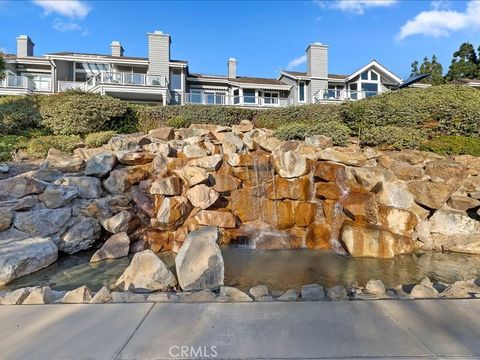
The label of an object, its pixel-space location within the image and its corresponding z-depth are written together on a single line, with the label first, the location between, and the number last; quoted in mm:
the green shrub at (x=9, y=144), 11169
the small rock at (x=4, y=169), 9609
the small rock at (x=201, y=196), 9242
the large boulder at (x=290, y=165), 10125
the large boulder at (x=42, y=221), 7438
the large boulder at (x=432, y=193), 9477
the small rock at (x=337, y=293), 4156
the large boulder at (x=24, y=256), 5820
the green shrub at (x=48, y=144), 11758
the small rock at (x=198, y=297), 3988
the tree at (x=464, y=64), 47219
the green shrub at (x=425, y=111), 13344
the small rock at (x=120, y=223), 8219
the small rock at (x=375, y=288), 4610
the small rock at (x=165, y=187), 9125
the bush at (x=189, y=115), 17047
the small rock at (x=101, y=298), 3958
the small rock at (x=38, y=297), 3949
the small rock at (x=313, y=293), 4078
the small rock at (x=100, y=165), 9430
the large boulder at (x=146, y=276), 4926
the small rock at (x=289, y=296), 4090
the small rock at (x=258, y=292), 4355
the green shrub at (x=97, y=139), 12969
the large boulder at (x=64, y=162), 9961
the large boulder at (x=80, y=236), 7730
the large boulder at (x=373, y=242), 7855
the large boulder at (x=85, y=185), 8867
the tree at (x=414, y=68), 63869
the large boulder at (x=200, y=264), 4957
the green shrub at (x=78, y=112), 14828
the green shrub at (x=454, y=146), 11876
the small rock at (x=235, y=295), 4051
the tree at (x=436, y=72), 47181
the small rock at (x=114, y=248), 7270
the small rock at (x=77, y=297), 4031
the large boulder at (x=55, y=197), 8086
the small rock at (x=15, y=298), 3971
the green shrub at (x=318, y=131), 13609
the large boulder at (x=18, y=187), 8016
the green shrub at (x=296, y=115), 16672
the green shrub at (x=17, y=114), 14320
